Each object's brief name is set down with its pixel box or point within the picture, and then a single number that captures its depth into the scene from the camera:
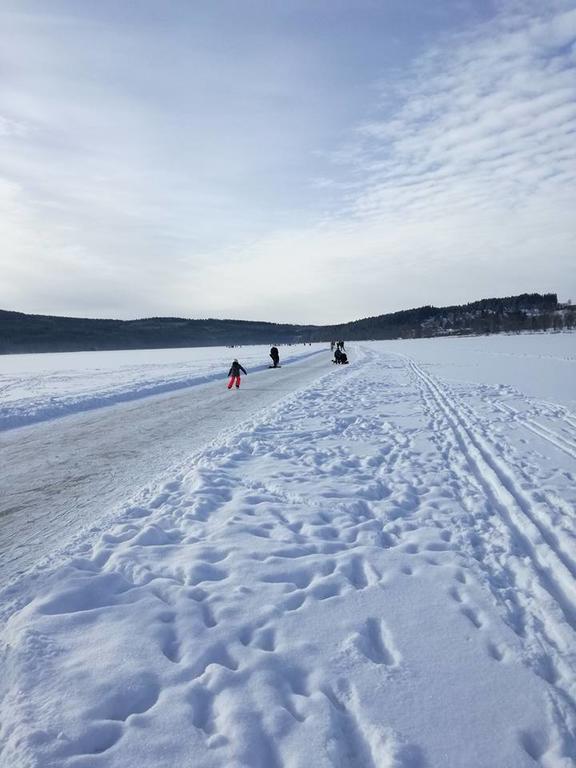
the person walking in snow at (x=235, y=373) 17.98
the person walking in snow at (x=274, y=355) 30.21
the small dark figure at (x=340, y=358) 31.89
